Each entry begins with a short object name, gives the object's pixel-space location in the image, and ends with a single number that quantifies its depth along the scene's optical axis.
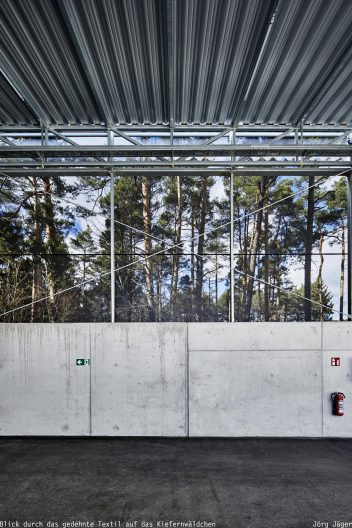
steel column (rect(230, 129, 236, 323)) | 4.84
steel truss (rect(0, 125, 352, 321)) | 4.72
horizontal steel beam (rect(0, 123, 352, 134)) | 4.76
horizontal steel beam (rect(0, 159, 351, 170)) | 4.87
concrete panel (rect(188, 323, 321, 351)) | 4.79
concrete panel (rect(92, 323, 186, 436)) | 4.71
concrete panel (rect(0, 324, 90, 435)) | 4.75
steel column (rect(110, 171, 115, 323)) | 5.02
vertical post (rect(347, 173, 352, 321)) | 5.31
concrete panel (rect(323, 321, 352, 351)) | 4.79
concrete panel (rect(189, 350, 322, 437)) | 4.70
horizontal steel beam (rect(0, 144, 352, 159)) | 4.70
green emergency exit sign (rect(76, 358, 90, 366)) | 4.80
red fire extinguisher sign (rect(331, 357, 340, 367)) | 4.77
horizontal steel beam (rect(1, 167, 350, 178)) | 5.10
